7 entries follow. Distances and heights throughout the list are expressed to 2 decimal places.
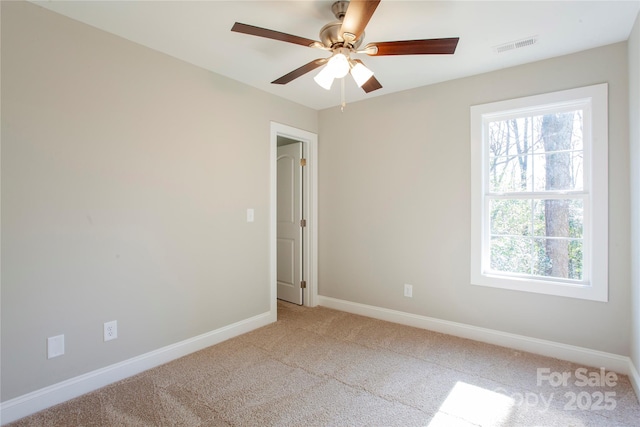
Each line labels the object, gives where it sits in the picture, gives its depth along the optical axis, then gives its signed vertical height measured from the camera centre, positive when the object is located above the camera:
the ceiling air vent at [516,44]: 2.28 +1.21
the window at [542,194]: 2.39 +0.12
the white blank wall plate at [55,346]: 1.96 -0.85
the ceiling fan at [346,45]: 1.66 +0.93
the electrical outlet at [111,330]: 2.20 -0.84
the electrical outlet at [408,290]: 3.30 -0.85
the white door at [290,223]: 4.04 -0.18
